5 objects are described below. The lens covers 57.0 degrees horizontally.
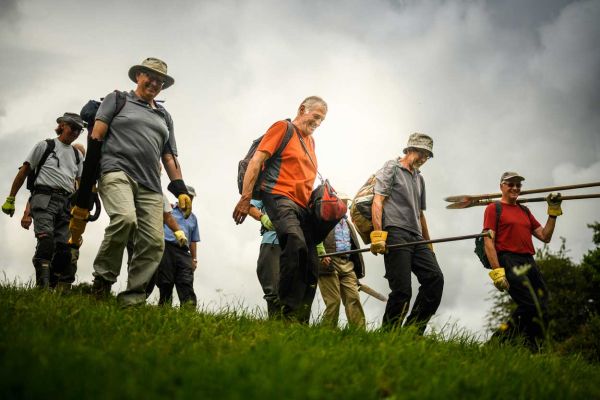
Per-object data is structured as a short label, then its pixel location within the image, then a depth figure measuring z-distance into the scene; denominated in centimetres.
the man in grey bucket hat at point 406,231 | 659
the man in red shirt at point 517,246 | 683
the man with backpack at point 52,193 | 759
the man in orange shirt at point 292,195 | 550
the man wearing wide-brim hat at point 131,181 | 550
